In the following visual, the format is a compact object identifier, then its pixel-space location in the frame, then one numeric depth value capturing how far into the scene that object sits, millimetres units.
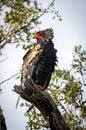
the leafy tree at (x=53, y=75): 14253
